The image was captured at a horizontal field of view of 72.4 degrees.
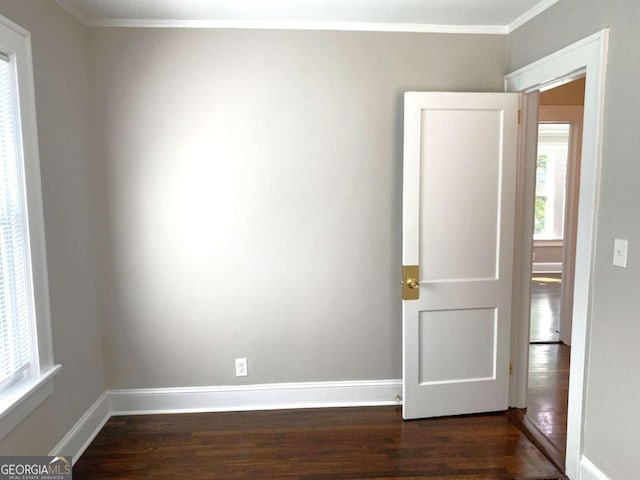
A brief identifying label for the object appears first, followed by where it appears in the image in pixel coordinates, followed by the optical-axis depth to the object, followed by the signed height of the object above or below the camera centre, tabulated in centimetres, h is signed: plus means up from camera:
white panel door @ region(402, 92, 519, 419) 266 -30
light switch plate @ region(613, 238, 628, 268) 188 -23
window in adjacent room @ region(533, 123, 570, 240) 798 +20
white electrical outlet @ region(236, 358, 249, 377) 295 -112
